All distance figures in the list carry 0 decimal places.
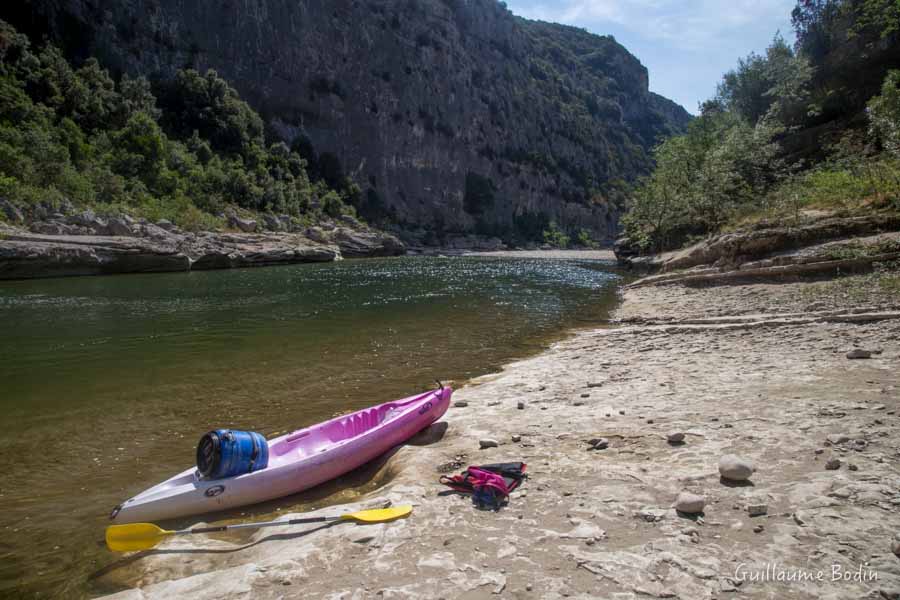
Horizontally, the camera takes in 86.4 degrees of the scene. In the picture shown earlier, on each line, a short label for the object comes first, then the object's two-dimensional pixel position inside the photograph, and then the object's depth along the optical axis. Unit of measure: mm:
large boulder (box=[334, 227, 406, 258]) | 57125
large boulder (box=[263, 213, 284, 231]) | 51531
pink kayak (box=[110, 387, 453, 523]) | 4387
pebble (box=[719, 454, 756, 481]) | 3650
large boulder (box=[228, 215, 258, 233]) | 46969
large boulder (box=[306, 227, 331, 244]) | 53469
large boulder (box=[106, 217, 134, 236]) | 33812
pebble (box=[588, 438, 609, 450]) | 4801
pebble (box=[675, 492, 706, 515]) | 3311
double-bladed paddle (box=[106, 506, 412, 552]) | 3686
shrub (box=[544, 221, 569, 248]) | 99938
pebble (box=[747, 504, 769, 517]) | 3229
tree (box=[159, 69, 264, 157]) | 60312
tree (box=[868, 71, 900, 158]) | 15117
